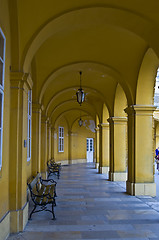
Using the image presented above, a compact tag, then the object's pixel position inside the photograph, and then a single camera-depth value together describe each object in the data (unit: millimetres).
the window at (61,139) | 23766
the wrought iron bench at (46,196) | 5781
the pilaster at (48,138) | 15638
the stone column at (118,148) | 11586
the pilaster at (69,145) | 24656
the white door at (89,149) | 26516
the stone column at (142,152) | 8469
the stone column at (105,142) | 14930
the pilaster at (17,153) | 4898
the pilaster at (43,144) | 12056
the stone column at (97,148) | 18738
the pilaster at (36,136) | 8863
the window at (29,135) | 7388
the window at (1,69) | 4297
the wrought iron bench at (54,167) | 13118
